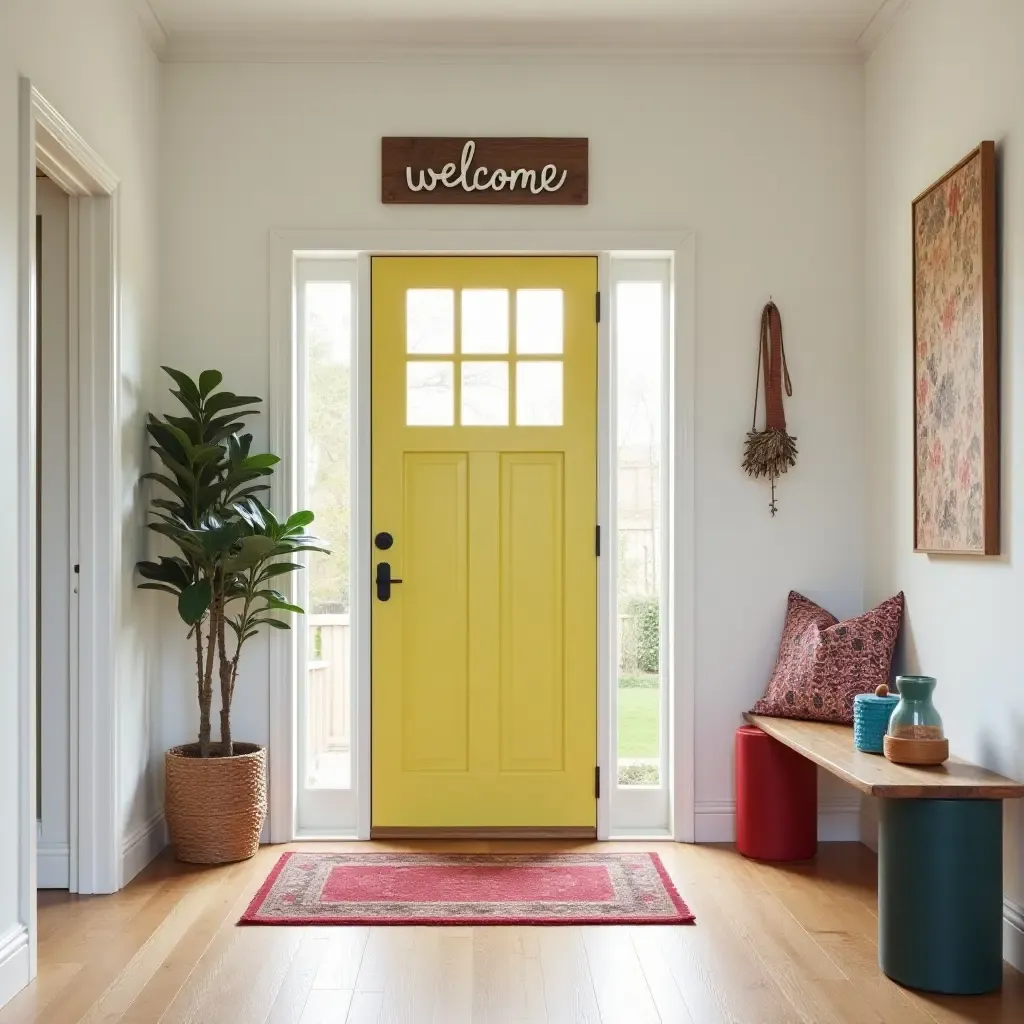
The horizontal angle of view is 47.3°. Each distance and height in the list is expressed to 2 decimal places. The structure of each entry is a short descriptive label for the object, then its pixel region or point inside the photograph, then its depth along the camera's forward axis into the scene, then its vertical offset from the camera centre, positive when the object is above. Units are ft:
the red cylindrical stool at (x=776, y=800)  12.57 -3.16
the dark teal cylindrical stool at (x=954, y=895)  8.92 -2.96
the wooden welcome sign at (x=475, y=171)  13.41 +3.85
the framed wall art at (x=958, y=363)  10.05 +1.33
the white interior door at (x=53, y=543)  11.50 -0.36
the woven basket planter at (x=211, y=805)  12.24 -3.14
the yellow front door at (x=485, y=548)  13.65 -0.48
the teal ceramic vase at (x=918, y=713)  9.77 -1.73
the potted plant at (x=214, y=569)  12.19 -0.66
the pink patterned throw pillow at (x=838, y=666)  12.26 -1.68
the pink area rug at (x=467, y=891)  10.64 -3.76
